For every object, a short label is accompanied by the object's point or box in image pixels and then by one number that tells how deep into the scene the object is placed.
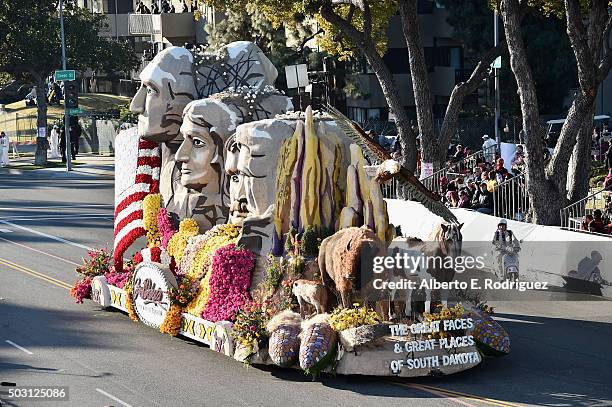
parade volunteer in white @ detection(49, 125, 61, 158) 68.94
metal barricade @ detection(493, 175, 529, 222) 33.78
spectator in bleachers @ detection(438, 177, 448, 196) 37.57
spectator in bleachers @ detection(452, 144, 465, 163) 44.00
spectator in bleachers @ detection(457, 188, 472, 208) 33.75
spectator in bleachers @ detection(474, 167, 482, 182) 37.34
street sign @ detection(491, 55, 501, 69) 43.64
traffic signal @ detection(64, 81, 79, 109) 61.51
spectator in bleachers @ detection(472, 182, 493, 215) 33.72
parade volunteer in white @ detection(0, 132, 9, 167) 65.25
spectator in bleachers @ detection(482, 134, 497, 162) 44.41
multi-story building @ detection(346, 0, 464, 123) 62.97
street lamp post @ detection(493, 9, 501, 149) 45.00
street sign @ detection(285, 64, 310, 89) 38.34
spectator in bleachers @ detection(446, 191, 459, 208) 34.53
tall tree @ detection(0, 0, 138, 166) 64.19
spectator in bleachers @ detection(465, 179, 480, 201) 34.86
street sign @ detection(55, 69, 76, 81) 59.81
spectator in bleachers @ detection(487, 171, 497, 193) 34.56
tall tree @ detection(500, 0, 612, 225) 32.12
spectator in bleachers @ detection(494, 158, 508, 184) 36.06
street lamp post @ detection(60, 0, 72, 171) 60.47
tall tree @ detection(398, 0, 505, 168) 39.50
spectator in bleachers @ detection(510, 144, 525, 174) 38.19
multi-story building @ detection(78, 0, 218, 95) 72.62
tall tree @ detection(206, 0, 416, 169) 40.56
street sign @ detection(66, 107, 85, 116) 61.77
